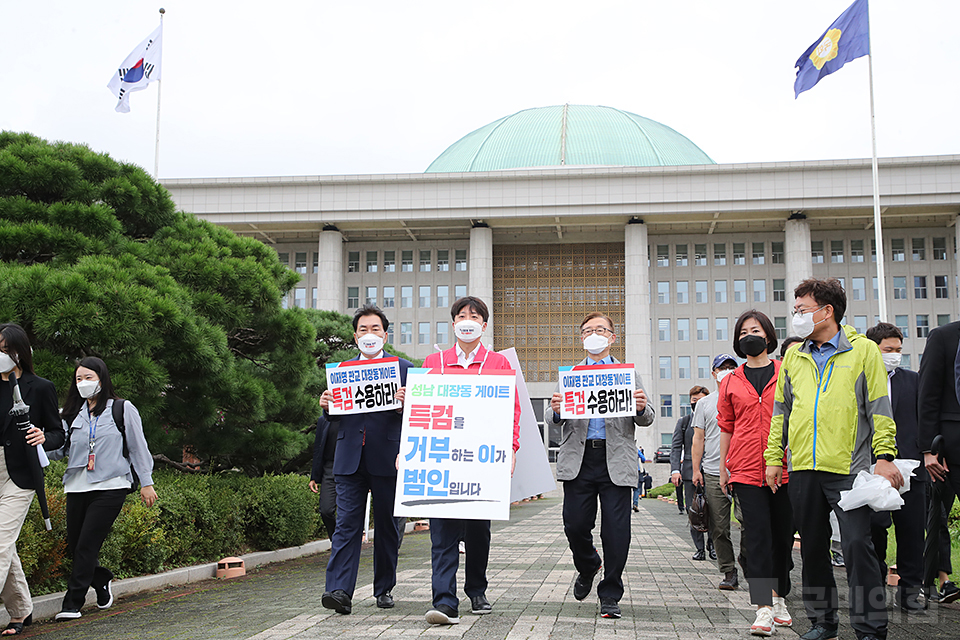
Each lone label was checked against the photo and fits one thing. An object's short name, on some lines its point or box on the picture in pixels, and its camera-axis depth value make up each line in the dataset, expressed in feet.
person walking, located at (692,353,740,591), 26.09
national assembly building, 176.96
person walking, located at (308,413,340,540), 30.71
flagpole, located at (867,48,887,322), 93.99
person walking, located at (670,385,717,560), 36.01
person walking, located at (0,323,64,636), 19.16
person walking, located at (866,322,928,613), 21.95
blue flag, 82.53
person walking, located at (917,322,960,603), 18.66
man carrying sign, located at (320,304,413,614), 20.86
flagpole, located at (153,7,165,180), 110.11
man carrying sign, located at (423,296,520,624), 18.69
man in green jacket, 16.46
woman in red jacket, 19.30
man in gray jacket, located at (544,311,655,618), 20.33
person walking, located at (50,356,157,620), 21.43
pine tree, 28.40
